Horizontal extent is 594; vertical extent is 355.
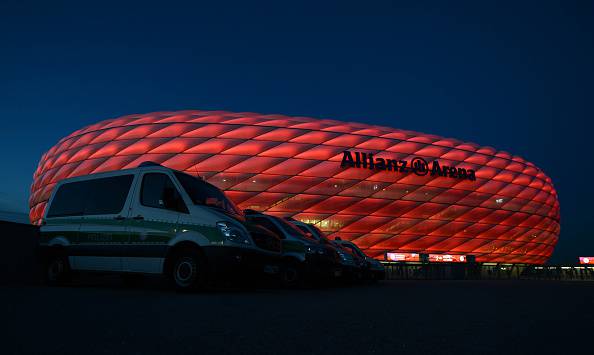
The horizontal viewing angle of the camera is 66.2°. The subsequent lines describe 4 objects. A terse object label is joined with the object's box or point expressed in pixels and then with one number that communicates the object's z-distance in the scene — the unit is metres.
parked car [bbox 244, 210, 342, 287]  9.32
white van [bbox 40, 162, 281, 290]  6.71
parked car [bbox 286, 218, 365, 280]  11.60
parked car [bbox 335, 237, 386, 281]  13.80
